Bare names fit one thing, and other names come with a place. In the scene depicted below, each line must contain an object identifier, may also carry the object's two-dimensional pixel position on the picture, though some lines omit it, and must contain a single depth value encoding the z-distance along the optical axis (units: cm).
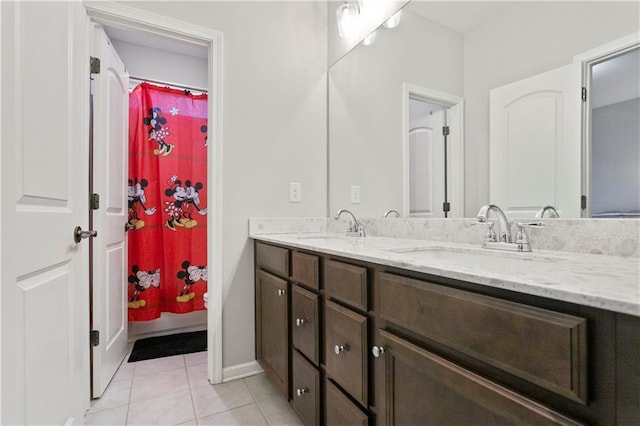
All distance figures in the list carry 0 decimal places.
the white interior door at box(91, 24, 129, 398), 164
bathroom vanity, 47
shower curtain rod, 253
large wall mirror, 96
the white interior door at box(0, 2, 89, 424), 79
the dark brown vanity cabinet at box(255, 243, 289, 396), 145
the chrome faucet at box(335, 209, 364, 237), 180
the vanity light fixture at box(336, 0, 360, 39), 192
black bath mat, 216
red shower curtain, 240
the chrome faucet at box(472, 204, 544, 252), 105
